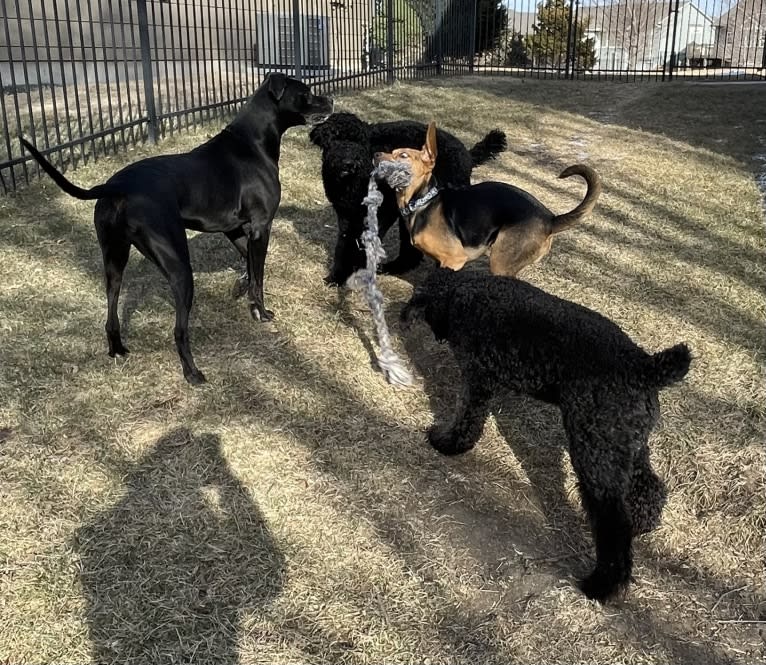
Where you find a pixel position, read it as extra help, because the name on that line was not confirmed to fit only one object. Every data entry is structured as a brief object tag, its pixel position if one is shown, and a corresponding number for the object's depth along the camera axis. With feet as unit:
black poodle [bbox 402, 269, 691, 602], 8.50
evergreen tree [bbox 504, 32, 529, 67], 68.57
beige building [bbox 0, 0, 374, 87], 28.30
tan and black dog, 14.90
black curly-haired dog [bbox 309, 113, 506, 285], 16.37
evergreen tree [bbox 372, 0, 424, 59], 45.83
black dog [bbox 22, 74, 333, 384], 11.45
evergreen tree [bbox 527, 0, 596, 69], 76.07
